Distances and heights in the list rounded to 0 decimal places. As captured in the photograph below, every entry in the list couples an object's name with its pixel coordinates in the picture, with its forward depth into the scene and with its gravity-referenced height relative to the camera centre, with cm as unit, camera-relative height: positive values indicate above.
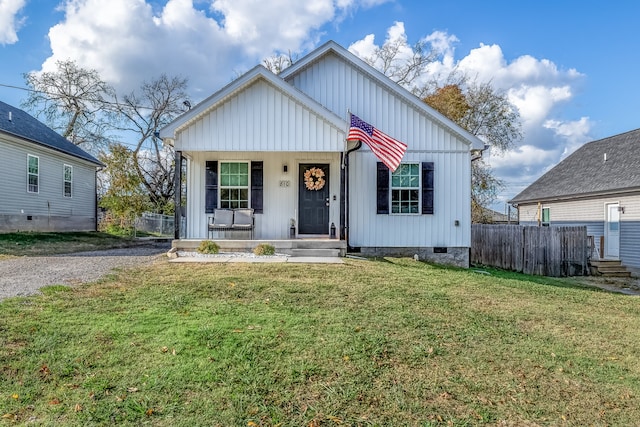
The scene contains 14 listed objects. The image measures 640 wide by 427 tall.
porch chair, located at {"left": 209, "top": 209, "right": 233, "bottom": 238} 1001 +1
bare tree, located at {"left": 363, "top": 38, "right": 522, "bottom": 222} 2348 +746
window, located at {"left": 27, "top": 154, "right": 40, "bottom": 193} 1547 +182
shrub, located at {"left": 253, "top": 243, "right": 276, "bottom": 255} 870 -71
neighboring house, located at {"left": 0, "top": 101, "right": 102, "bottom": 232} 1440 +168
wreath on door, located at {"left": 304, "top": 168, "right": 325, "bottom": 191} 1069 +108
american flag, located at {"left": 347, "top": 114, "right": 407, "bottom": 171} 879 +171
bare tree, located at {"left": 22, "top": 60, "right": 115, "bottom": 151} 2730 +845
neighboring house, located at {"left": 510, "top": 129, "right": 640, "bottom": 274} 1406 +94
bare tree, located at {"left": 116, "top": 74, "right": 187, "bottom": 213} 2841 +747
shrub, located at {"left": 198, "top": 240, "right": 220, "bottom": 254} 876 -67
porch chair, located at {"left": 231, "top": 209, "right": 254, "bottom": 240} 1012 +1
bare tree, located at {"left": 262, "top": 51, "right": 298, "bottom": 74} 2267 +924
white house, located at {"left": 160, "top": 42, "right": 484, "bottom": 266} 1046 +88
